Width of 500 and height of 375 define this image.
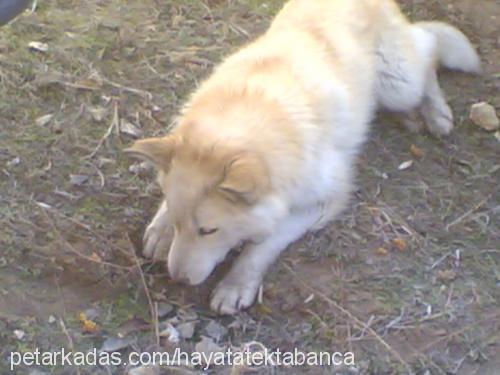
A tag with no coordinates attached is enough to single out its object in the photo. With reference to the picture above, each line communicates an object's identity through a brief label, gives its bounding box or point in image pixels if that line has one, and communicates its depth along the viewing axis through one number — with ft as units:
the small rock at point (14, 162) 12.87
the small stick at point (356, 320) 10.79
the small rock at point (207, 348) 10.62
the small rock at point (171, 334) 10.78
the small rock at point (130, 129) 13.74
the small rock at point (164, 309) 11.12
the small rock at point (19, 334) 10.50
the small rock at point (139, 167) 13.05
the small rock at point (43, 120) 13.70
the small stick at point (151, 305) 10.83
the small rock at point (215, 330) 10.94
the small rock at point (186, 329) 10.89
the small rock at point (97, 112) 13.94
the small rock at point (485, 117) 14.51
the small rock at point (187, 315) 11.13
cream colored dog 10.78
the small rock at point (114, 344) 10.61
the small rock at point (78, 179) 12.77
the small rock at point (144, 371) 10.26
